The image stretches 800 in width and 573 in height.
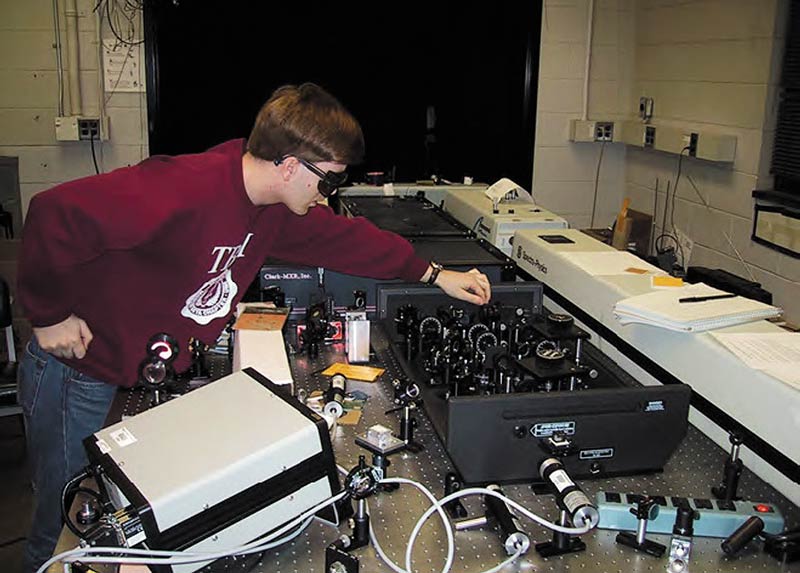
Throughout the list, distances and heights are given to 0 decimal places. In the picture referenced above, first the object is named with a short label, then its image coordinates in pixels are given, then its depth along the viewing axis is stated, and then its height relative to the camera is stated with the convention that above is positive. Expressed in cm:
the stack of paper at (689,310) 170 -40
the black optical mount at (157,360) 134 -42
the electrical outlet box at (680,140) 372 -7
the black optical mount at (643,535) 128 -67
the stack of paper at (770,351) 146 -43
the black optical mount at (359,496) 127 -61
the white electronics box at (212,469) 109 -51
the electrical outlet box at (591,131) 464 -3
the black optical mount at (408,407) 162 -60
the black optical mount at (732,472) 141 -61
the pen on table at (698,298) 183 -39
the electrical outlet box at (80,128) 411 -9
